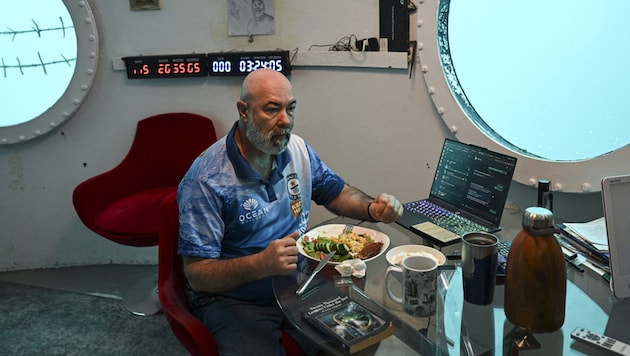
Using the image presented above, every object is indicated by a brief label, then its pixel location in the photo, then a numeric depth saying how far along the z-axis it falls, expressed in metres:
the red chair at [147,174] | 2.74
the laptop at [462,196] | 1.77
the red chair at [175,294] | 1.53
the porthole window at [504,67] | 2.20
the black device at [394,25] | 2.36
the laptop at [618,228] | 1.38
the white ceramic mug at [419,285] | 1.31
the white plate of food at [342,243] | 1.62
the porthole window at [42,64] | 2.86
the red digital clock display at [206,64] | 2.65
